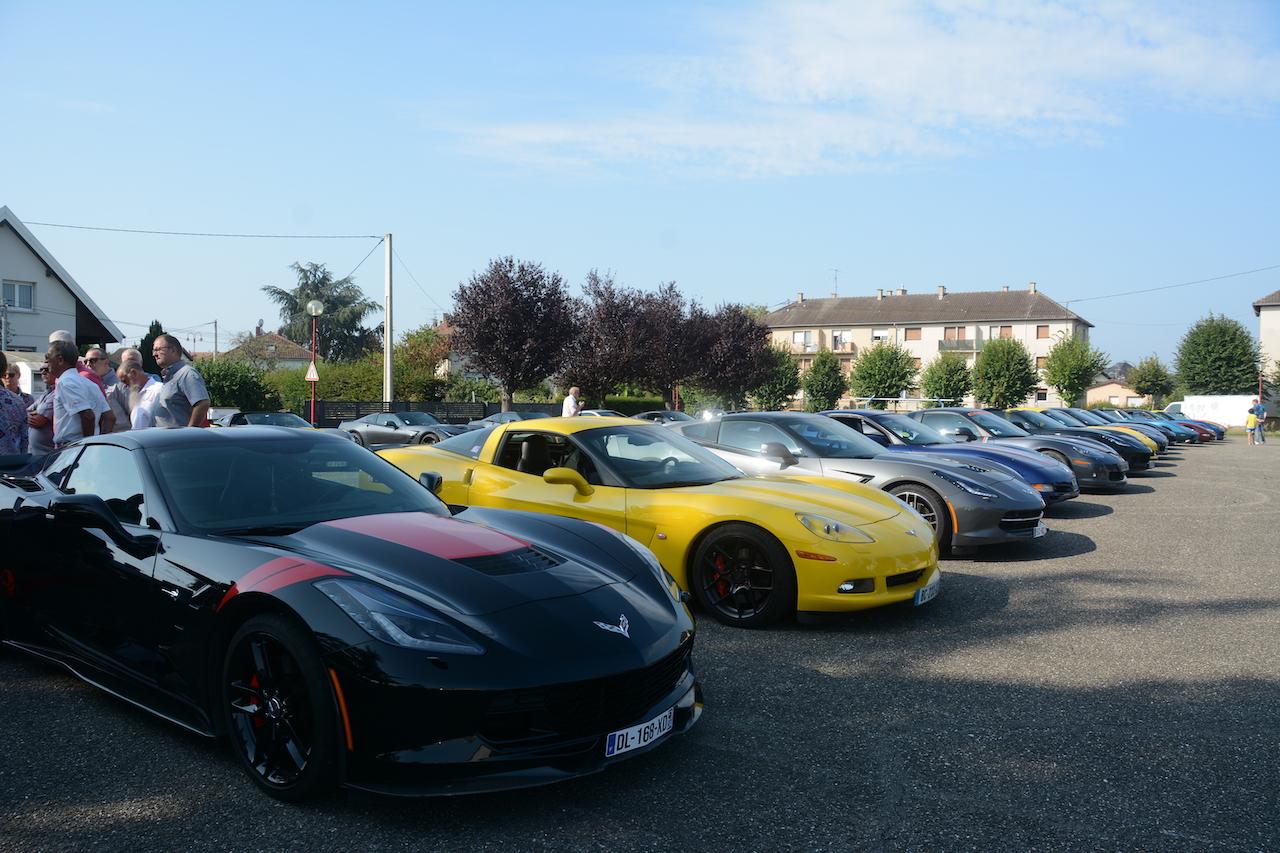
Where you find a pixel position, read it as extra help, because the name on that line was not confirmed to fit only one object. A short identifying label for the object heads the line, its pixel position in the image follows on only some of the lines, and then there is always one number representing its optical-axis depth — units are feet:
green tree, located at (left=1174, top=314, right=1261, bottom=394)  200.03
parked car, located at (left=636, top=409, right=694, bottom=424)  70.68
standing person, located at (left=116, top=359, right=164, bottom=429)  24.08
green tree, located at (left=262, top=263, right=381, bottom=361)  262.26
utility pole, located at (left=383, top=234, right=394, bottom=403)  102.73
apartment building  273.33
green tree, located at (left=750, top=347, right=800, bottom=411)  190.19
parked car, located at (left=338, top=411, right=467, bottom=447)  79.15
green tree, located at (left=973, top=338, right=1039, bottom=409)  203.62
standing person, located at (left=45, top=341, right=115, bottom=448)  22.47
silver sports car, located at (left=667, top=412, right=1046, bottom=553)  25.72
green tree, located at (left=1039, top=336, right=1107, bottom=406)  205.79
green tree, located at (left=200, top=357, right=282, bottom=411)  119.24
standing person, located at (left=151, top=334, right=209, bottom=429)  23.22
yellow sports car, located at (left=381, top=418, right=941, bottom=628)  17.62
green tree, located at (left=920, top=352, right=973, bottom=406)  210.59
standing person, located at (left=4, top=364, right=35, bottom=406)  26.44
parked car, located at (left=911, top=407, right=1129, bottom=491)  44.29
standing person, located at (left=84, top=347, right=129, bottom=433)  26.58
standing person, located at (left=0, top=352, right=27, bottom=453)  22.48
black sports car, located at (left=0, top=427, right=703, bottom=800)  9.47
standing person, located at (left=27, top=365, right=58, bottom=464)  23.68
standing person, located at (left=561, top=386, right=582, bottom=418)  58.03
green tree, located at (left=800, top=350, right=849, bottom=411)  212.23
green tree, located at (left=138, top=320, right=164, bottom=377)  137.18
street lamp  79.86
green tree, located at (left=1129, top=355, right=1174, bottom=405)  224.74
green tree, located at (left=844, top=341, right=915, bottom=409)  211.61
